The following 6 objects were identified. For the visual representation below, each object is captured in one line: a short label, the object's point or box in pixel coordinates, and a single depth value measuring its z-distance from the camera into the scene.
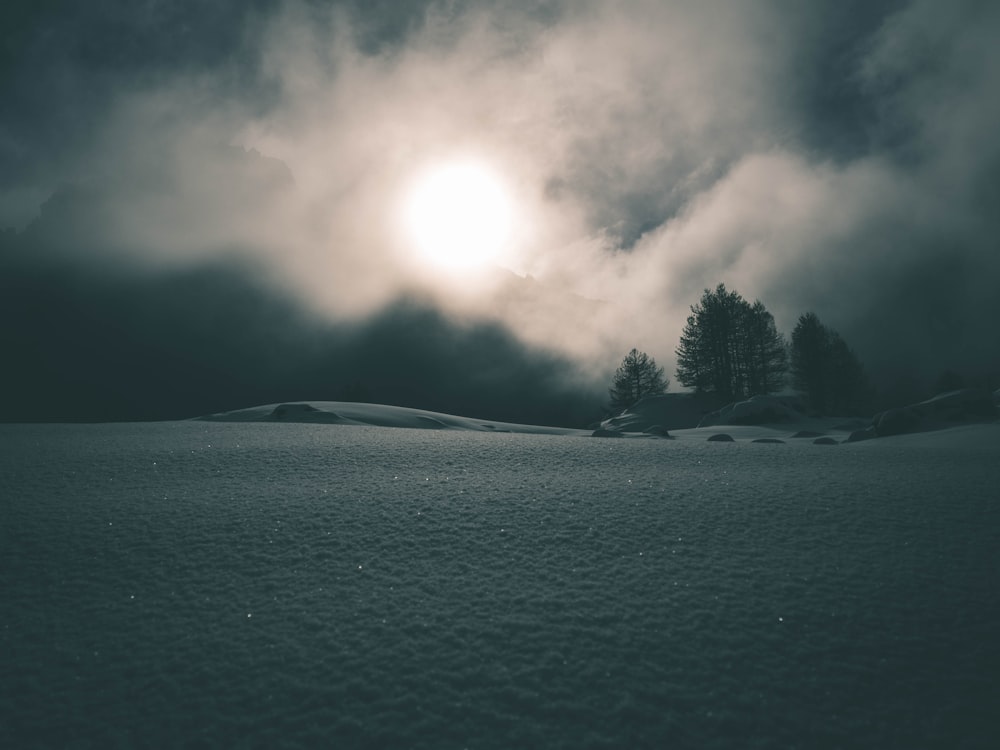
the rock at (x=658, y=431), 16.63
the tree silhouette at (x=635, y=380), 49.75
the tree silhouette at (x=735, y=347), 39.28
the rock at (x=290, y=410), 13.88
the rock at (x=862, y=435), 13.97
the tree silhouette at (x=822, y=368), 38.38
